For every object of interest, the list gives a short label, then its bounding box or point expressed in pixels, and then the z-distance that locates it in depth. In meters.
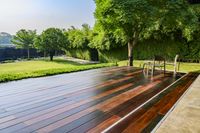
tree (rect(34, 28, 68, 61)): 19.32
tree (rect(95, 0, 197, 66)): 5.98
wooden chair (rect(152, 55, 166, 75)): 5.08
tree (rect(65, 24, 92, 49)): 15.84
